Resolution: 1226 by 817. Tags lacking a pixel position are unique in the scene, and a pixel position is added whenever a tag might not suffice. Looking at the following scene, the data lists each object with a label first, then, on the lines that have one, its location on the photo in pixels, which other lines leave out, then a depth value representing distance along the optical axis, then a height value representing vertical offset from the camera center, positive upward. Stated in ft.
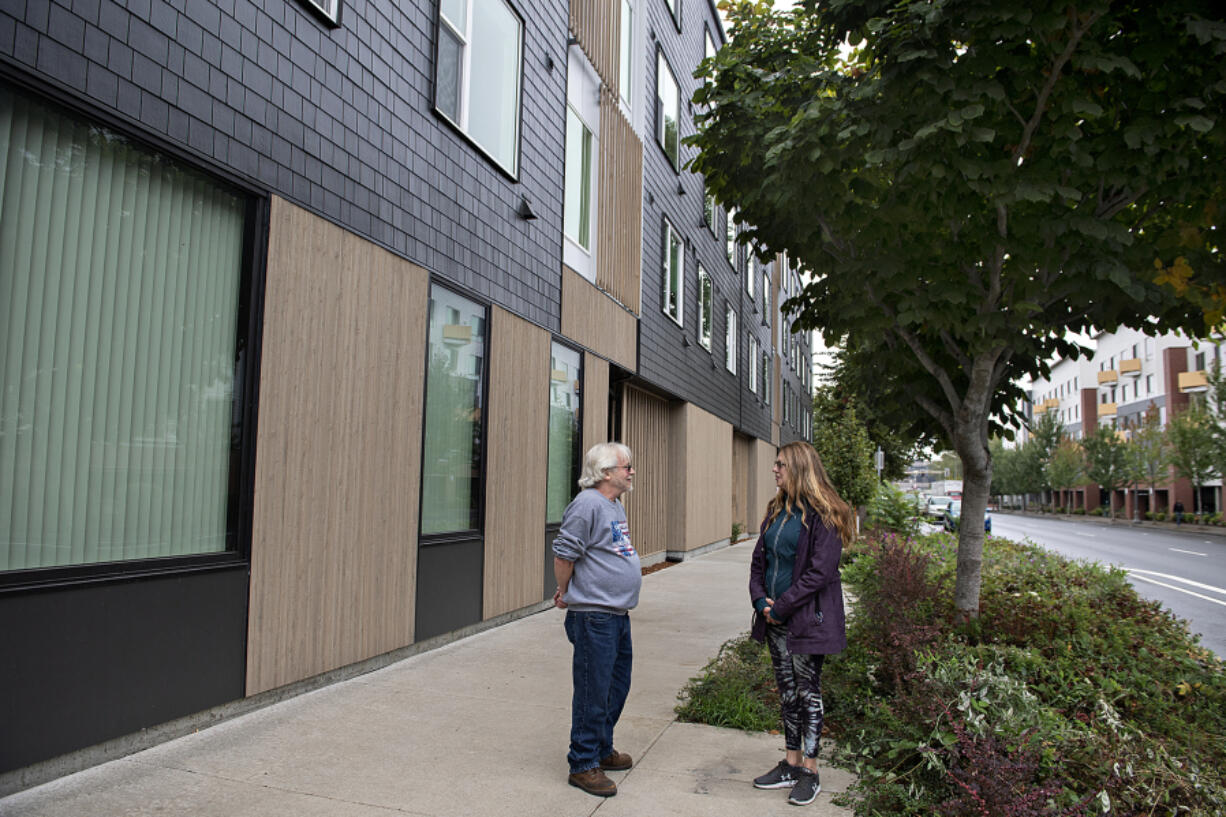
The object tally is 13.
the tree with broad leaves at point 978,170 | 16.17 +6.64
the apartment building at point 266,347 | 12.64 +2.46
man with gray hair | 13.12 -2.15
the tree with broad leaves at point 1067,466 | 224.33 +3.67
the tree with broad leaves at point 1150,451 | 163.02 +6.20
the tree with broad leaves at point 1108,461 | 181.37 +4.27
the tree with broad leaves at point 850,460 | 67.97 +1.16
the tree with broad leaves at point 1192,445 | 130.52 +6.20
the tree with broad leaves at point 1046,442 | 249.34 +11.20
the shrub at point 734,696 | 16.89 -4.86
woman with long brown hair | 13.23 -2.03
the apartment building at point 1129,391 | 176.45 +24.11
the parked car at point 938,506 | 110.42 -4.62
